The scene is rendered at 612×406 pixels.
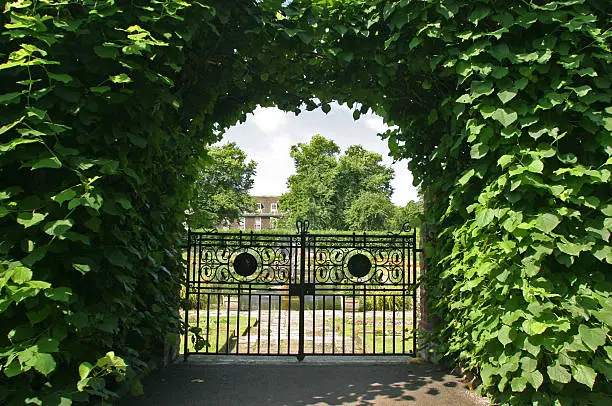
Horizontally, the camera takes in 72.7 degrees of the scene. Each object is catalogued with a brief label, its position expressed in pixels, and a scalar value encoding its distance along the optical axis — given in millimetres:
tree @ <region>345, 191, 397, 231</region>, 38875
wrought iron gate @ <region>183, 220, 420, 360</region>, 5391
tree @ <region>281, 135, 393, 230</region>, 40000
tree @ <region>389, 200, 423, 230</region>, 38606
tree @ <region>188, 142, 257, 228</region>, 41344
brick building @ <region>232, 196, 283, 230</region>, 69481
